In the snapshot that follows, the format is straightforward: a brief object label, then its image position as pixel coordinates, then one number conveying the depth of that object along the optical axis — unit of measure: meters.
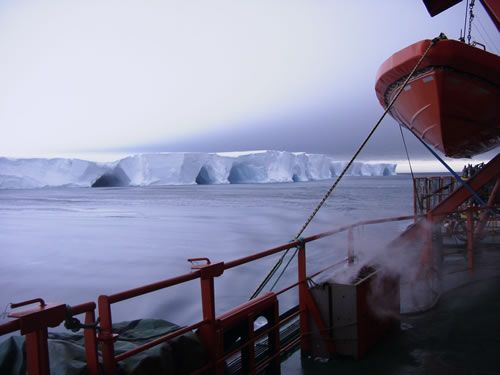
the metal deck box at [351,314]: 2.88
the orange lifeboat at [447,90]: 5.52
